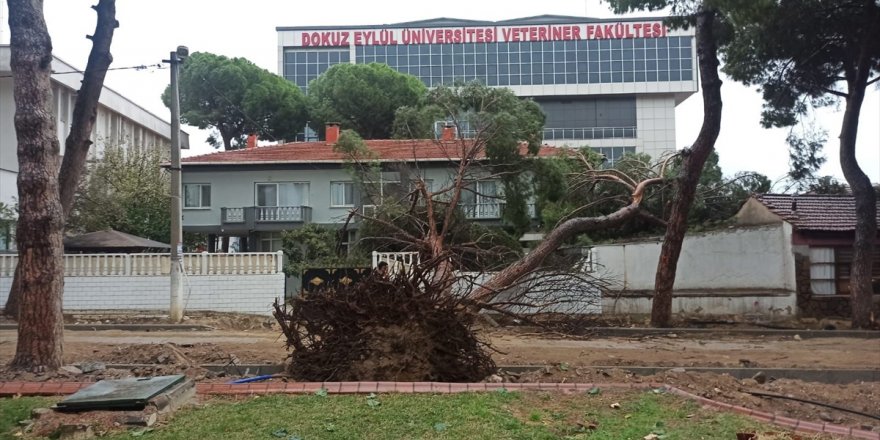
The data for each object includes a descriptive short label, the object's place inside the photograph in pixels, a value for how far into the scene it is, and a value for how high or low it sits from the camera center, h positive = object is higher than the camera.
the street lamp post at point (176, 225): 19.50 +0.53
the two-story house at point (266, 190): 35.88 +2.61
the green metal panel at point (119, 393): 6.65 -1.35
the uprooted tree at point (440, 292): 8.96 -0.70
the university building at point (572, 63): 59.00 +13.87
